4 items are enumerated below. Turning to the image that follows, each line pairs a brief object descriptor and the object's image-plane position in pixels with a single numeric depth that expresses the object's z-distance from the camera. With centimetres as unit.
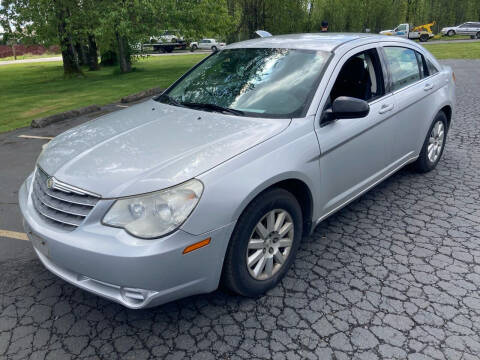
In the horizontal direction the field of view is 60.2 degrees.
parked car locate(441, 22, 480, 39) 4019
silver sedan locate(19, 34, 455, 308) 236
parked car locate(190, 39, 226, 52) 4450
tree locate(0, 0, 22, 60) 1717
